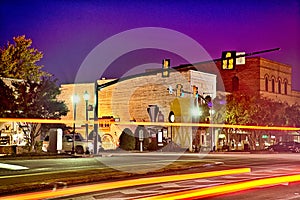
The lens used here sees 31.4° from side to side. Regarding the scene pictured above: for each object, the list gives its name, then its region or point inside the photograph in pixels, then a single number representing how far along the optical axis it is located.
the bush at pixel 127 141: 55.50
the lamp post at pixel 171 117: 55.61
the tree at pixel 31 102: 41.44
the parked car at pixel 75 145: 41.53
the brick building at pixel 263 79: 76.19
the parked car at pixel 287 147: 54.36
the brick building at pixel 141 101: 59.23
